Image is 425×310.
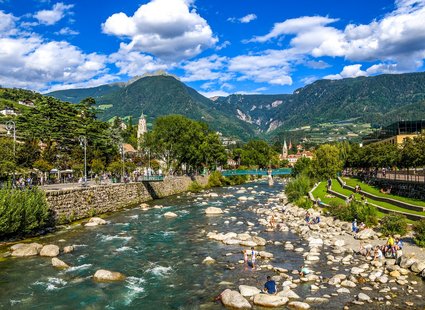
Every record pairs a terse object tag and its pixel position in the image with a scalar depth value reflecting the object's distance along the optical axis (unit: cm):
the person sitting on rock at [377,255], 2871
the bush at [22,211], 3366
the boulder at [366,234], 3509
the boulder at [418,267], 2519
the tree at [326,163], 8675
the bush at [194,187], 9281
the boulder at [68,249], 3267
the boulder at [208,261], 3005
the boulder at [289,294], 2215
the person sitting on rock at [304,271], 2607
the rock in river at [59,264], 2830
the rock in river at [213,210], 5572
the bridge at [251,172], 12119
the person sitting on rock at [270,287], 2262
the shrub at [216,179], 10837
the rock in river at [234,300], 2119
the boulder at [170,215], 5224
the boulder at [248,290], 2269
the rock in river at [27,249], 3125
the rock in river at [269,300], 2116
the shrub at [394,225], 3428
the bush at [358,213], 3944
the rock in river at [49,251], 3129
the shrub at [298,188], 6519
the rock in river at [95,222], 4561
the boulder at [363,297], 2139
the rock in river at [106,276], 2577
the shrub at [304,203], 5659
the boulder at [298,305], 2066
